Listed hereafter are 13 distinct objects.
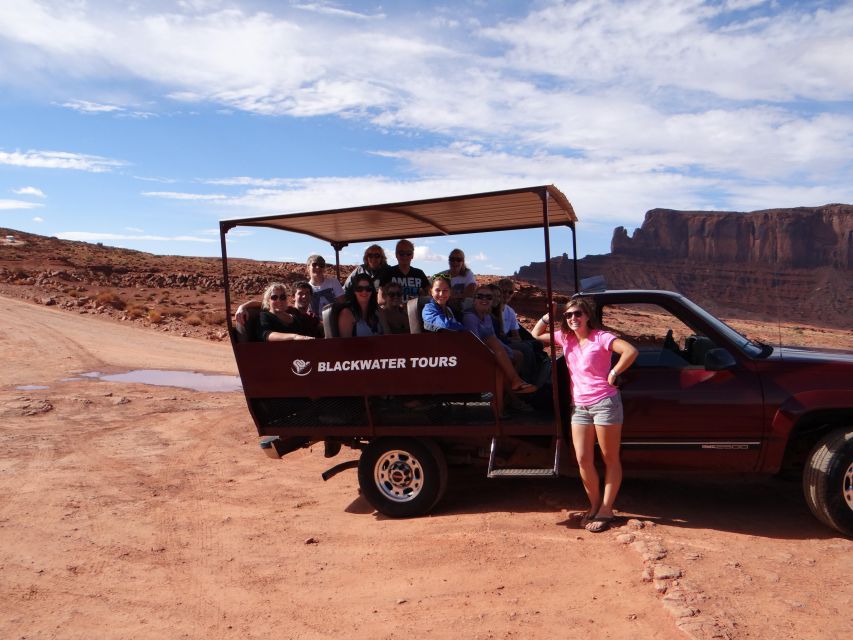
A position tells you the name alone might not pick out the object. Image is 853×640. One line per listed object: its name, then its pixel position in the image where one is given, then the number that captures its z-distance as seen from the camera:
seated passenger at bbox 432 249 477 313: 7.32
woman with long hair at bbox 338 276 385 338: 5.87
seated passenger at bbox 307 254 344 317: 7.27
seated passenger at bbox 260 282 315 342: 5.95
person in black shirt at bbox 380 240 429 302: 7.24
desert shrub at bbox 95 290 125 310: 28.33
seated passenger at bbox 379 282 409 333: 5.92
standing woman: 4.82
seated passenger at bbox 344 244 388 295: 7.27
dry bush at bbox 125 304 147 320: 25.98
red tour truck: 4.81
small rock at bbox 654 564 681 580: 4.12
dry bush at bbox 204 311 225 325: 25.21
